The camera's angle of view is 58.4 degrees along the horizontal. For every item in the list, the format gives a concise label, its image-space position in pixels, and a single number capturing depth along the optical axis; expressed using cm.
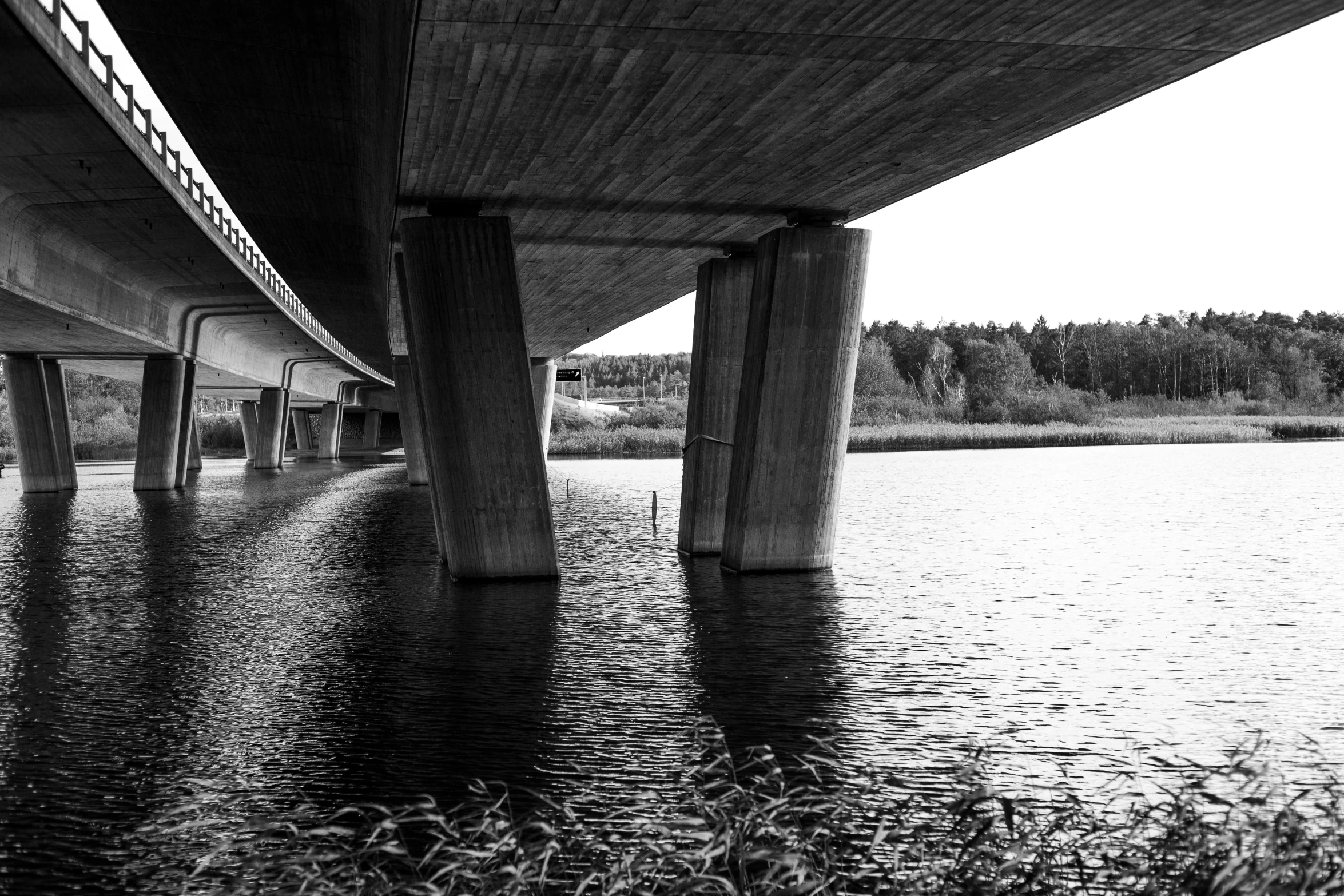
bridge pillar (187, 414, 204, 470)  6544
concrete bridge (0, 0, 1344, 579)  1082
